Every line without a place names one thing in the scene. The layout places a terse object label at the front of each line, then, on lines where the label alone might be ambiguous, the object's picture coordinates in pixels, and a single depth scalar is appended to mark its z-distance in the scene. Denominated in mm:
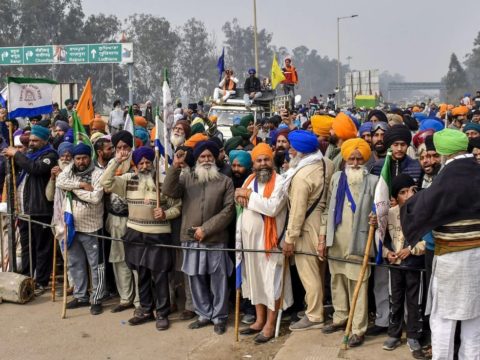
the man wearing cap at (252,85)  17156
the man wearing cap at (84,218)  6773
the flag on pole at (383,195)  5086
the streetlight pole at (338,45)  56809
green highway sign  34250
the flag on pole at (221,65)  19891
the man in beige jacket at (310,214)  5805
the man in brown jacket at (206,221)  6141
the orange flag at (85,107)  8642
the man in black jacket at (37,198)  7285
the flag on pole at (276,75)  15304
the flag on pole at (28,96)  7320
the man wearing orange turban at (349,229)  5484
